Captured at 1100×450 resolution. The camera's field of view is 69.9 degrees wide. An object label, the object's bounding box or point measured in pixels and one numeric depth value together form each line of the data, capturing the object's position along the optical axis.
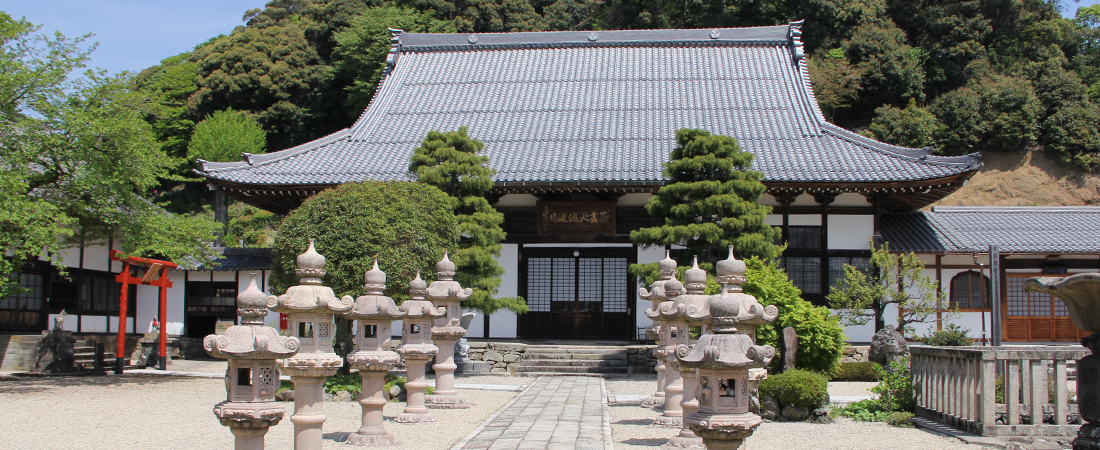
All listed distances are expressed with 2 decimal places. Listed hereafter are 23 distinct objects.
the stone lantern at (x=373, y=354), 8.76
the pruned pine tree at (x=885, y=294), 16.70
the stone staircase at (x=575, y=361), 16.89
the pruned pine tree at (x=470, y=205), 15.26
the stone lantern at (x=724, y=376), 5.52
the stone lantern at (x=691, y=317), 7.49
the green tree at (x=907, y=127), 30.23
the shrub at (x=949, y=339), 15.89
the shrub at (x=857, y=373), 16.02
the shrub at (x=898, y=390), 11.00
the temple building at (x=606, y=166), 18.17
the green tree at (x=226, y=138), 33.53
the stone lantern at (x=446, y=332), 11.66
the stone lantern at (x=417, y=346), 10.36
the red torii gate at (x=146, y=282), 16.89
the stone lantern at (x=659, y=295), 10.43
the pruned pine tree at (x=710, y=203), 14.75
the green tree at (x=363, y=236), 12.93
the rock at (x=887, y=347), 15.71
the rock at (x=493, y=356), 17.42
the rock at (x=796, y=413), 10.43
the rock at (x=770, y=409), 10.52
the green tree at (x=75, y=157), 12.89
